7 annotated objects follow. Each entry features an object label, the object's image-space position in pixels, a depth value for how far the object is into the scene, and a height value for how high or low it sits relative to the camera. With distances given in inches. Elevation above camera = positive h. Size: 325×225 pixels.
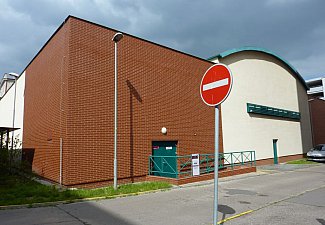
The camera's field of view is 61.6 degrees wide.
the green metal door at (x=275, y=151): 911.7 -19.6
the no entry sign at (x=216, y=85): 152.3 +35.8
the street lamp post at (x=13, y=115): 836.8 +105.3
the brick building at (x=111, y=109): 438.3 +78.7
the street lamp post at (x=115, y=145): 394.8 +3.5
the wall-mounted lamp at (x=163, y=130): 550.9 +34.2
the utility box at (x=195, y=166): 497.7 -35.4
